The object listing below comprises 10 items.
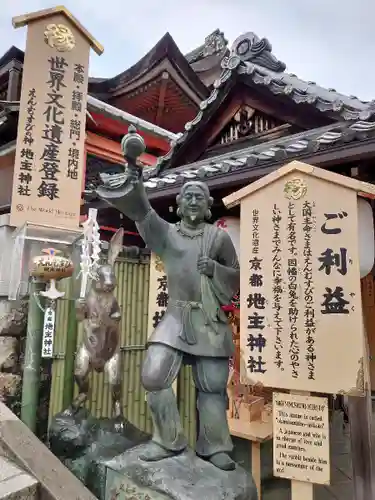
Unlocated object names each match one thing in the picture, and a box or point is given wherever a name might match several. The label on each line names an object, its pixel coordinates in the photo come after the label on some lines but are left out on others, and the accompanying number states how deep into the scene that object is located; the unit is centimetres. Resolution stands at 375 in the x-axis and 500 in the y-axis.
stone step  298
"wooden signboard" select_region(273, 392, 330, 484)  298
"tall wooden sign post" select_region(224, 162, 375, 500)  298
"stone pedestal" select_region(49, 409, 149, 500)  402
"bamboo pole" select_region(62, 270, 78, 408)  521
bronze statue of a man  319
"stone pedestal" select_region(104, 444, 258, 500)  289
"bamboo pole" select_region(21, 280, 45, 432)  498
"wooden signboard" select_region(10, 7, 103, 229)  490
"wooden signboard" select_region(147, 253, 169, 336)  469
